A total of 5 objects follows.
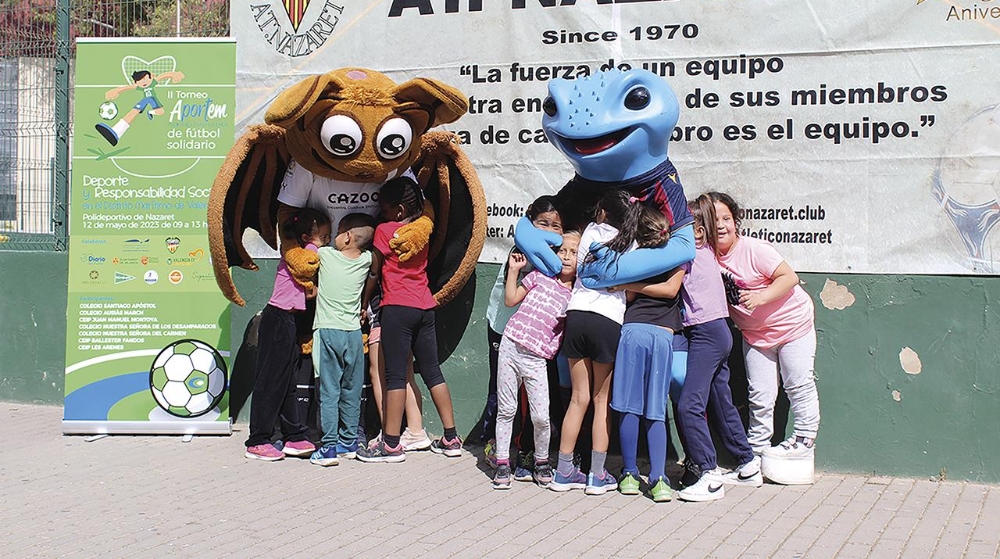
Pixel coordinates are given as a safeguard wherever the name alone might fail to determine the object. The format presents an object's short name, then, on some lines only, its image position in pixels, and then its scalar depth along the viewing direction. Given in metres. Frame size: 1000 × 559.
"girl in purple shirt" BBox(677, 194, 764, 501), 5.75
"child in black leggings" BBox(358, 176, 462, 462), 6.51
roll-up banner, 7.18
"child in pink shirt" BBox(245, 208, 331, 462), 6.60
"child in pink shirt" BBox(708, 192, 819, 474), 5.98
